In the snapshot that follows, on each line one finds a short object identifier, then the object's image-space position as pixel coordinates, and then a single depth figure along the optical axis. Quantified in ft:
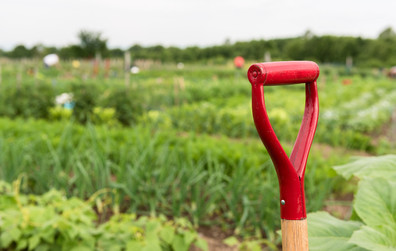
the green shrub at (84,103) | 20.29
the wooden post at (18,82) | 24.23
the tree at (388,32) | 185.04
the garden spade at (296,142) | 2.40
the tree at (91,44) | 128.16
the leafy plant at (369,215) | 3.57
